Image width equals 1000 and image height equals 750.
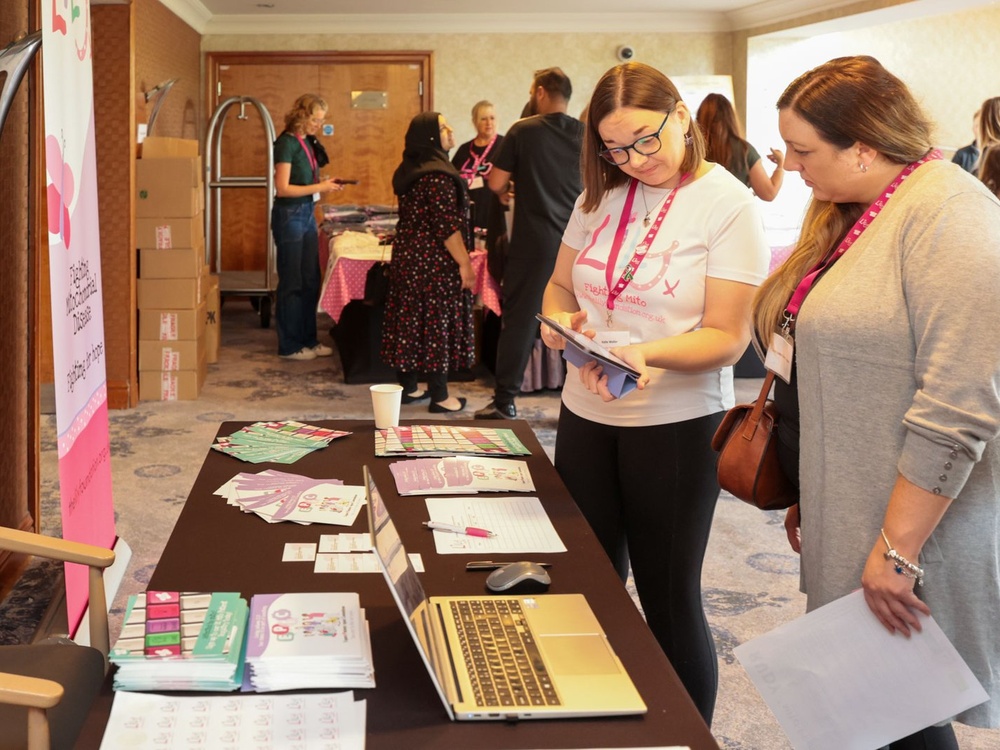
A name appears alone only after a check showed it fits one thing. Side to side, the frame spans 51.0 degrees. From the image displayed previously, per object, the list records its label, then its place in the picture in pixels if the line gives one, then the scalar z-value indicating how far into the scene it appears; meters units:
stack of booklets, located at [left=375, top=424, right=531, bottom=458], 2.12
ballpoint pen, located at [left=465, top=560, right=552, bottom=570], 1.54
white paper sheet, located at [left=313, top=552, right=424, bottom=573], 1.55
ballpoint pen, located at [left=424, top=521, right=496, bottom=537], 1.68
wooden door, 8.90
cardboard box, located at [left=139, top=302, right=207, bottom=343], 5.20
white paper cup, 2.27
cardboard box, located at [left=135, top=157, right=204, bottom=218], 5.14
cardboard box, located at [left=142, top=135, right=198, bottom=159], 5.23
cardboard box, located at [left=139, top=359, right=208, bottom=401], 5.29
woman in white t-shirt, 1.83
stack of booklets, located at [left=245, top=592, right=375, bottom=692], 1.22
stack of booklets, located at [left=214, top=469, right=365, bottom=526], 1.75
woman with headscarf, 4.57
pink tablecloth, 5.48
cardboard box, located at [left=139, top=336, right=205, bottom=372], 5.26
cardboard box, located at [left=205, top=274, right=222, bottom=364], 6.17
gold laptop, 1.15
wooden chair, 1.61
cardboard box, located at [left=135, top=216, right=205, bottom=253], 5.14
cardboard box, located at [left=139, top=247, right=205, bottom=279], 5.18
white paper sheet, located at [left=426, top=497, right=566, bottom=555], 1.64
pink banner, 2.20
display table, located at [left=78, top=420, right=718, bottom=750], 1.12
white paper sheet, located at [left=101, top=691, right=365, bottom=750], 1.10
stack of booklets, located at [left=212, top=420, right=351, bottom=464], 2.06
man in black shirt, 4.59
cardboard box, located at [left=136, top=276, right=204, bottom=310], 5.18
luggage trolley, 7.52
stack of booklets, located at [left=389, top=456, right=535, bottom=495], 1.92
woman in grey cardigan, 1.29
